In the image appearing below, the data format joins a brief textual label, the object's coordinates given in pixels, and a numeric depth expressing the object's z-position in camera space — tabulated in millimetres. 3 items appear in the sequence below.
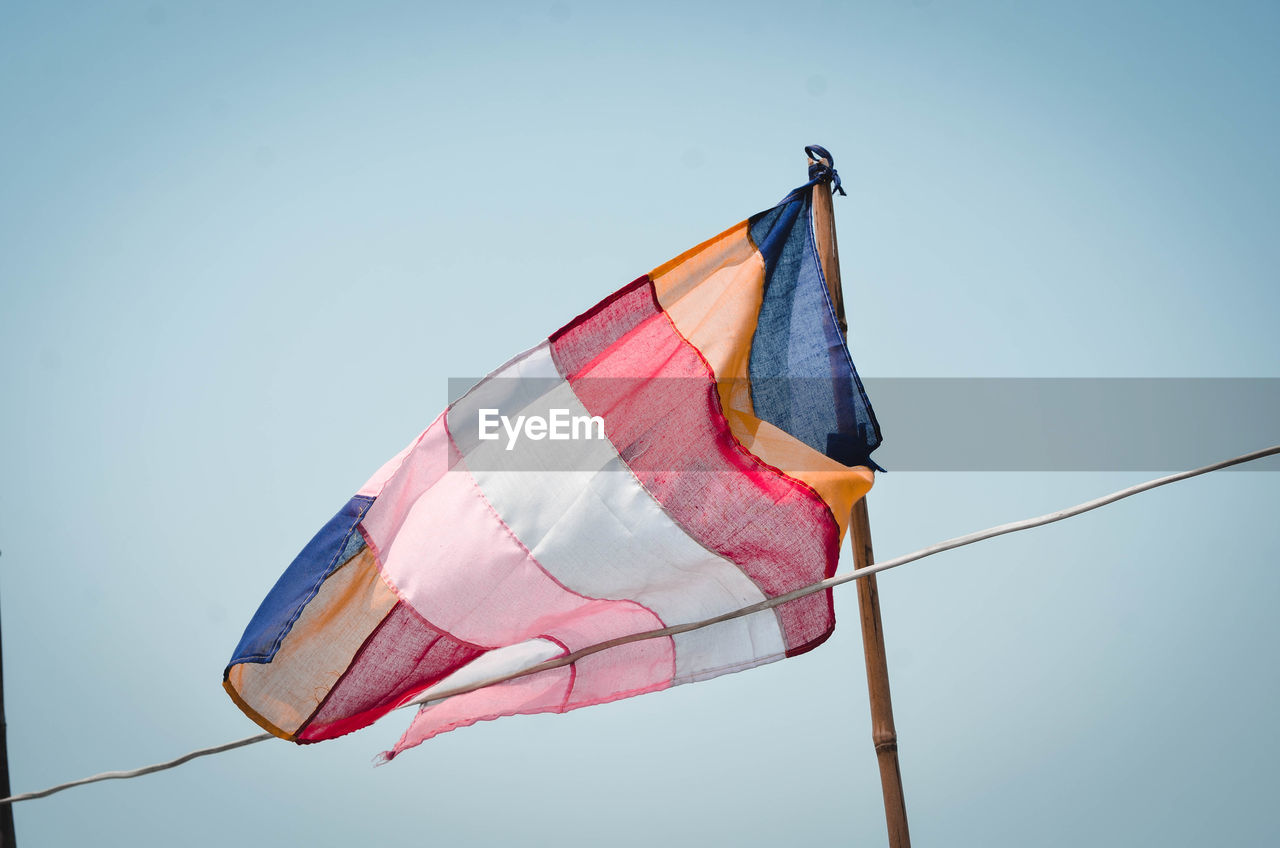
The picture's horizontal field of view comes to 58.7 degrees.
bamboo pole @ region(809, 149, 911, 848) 5441
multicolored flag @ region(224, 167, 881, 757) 5910
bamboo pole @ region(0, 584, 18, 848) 8505
